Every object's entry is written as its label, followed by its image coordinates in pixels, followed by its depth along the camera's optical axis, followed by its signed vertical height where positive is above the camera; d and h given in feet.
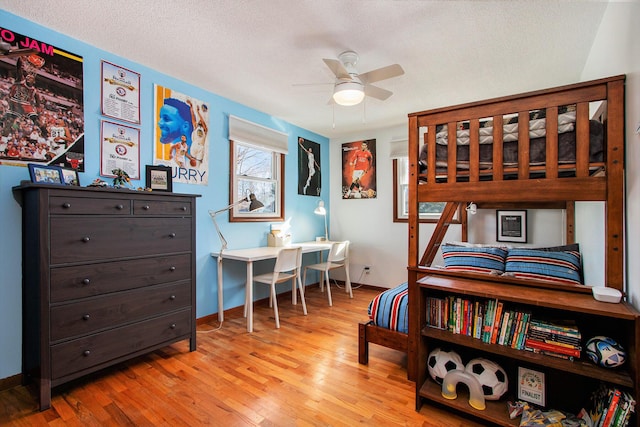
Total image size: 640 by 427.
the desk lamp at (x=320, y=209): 14.37 +0.17
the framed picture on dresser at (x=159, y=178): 8.86 +1.05
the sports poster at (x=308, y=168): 14.72 +2.29
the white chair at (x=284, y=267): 10.06 -1.89
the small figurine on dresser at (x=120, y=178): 7.61 +0.89
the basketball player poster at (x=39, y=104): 6.46 +2.52
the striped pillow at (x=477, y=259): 8.73 -1.40
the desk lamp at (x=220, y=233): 10.23 -0.73
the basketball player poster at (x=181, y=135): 9.21 +2.51
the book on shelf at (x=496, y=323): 5.33 -1.98
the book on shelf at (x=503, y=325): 5.26 -1.99
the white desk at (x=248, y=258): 9.65 -1.49
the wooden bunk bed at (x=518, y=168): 4.72 +0.79
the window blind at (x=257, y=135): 11.31 +3.15
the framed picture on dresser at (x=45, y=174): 6.44 +0.86
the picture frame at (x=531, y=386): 5.21 -3.06
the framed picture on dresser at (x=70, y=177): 6.88 +0.84
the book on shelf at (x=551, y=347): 4.68 -2.19
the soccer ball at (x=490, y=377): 5.42 -3.04
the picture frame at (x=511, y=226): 11.53 -0.54
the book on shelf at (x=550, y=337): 4.72 -2.04
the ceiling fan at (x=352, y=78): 7.38 +3.46
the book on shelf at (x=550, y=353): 4.70 -2.29
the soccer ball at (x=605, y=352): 4.35 -2.07
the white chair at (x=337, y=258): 12.48 -1.96
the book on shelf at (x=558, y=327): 4.74 -1.87
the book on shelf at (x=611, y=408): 4.21 -2.78
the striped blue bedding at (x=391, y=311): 7.22 -2.46
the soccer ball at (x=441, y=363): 5.89 -2.99
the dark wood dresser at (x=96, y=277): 5.84 -1.43
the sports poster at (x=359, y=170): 15.52 +2.28
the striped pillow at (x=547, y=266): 7.48 -1.39
